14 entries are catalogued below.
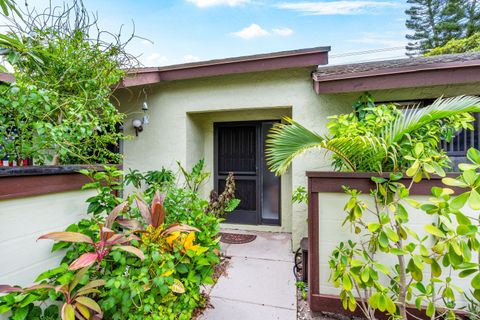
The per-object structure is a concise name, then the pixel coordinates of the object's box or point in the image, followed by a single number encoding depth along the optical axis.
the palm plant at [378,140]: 2.26
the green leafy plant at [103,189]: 1.89
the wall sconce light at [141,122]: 4.94
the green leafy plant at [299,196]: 3.57
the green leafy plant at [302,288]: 2.83
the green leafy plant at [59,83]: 1.90
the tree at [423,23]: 17.59
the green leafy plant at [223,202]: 3.94
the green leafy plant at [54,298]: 1.32
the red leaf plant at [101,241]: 1.41
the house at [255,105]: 3.70
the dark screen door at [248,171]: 5.33
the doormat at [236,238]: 4.66
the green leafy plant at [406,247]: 1.47
